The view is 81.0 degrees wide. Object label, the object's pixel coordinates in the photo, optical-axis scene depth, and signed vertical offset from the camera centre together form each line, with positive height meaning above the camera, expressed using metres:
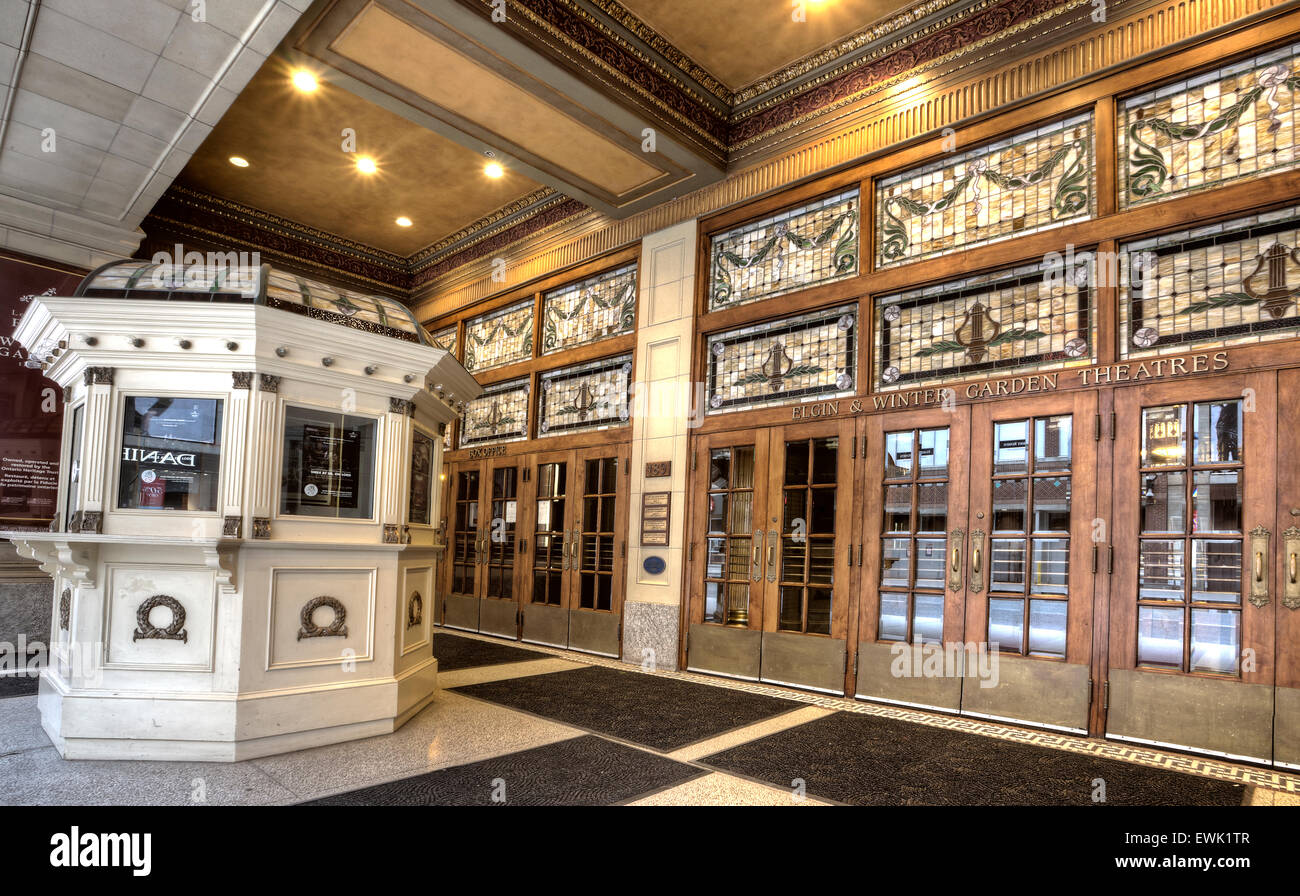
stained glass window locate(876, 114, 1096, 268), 5.02 +2.21
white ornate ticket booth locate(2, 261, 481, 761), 3.51 -0.22
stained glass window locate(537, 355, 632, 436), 7.89 +1.04
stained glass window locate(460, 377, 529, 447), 9.13 +0.92
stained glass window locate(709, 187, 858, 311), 6.21 +2.14
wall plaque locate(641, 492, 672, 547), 7.05 -0.21
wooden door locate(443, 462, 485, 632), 9.20 -0.73
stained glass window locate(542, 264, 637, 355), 7.98 +2.01
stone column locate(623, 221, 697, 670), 6.92 +0.73
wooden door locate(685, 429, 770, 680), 6.32 -0.48
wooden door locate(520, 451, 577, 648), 8.02 -0.60
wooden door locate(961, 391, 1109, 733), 4.63 -0.33
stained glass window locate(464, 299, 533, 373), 9.30 +1.92
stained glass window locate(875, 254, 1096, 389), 4.90 +1.26
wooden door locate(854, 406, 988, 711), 5.17 -0.36
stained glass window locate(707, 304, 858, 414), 6.09 +1.18
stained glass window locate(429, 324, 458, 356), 10.36 +2.08
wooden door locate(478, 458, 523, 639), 8.64 -0.72
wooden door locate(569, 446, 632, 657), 7.47 -0.57
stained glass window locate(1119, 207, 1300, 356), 4.18 +1.32
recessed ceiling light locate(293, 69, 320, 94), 6.50 +3.50
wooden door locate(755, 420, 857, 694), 5.76 -0.42
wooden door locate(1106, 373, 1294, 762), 4.05 -0.30
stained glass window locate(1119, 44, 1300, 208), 4.28 +2.27
